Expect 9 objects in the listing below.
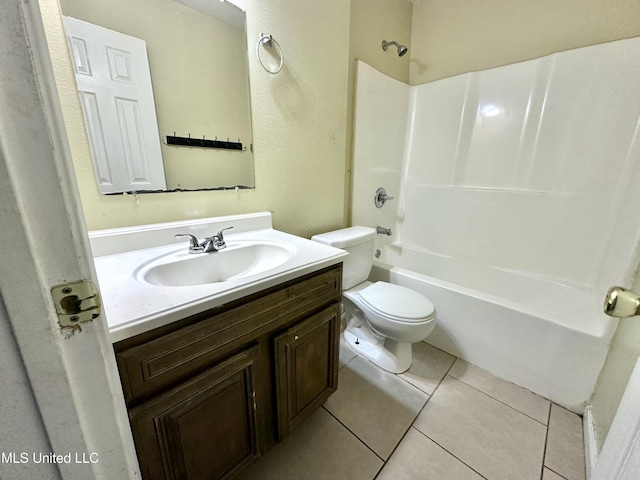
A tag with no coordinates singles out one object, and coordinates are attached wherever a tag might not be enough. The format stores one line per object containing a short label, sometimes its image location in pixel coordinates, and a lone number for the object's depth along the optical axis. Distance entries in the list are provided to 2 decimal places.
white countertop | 0.56
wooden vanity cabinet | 0.59
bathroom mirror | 0.90
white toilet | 1.30
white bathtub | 1.18
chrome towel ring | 1.13
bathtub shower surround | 1.32
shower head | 1.70
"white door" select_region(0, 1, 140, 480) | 0.26
